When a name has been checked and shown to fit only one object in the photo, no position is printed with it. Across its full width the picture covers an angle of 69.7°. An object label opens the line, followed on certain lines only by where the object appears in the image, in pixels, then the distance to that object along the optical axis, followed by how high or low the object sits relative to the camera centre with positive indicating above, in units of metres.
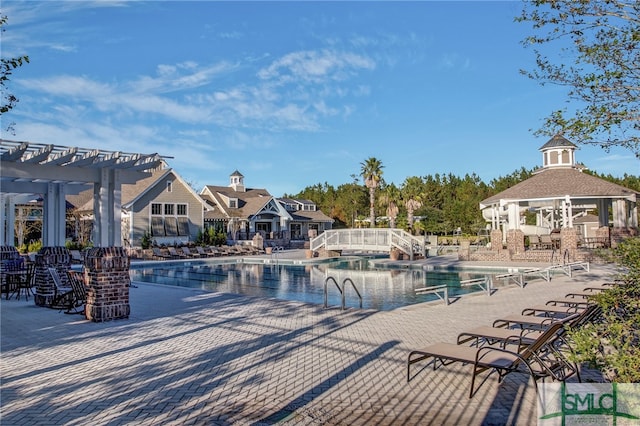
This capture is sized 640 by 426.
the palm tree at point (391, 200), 44.59 +3.53
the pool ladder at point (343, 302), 10.12 -1.49
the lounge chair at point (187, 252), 30.87 -0.91
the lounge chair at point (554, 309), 7.56 -1.33
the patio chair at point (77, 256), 22.38 -0.77
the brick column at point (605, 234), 24.39 -0.29
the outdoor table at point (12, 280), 12.68 -1.03
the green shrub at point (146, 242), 32.06 -0.16
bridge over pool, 26.38 -0.39
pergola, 11.12 +1.91
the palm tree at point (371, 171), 44.44 +6.22
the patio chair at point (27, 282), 12.69 -1.11
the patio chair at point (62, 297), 10.10 -1.23
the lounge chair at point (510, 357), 4.68 -1.36
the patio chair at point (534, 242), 25.96 -0.68
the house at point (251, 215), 43.25 +2.21
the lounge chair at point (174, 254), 30.40 -0.99
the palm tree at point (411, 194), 45.00 +4.04
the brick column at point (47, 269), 10.81 -0.65
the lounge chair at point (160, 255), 30.20 -1.02
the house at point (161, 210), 34.22 +2.28
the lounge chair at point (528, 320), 6.62 -1.32
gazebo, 24.34 +1.81
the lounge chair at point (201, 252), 31.61 -0.93
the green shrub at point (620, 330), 3.35 -0.81
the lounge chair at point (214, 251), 32.46 -0.93
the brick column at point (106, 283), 9.06 -0.86
